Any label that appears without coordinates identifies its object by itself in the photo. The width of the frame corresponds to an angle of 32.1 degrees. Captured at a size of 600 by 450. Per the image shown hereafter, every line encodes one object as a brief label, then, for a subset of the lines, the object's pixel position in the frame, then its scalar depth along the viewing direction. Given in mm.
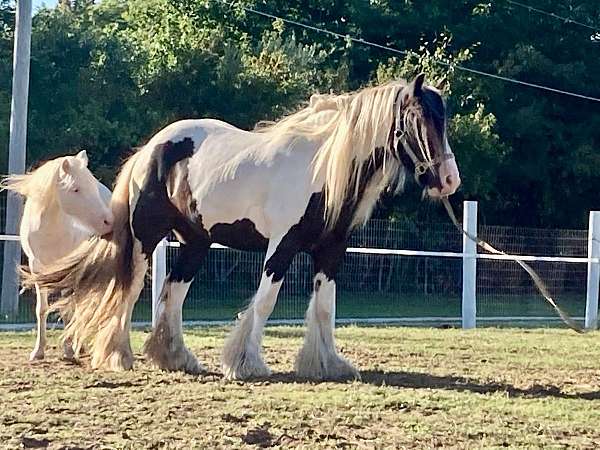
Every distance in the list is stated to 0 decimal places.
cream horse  8414
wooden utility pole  15398
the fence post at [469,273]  14422
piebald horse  7238
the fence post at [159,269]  12141
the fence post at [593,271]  14320
